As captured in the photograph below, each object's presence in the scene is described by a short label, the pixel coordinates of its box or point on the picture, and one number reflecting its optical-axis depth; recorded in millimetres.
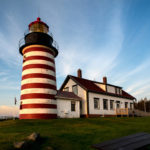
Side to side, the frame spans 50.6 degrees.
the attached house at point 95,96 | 24094
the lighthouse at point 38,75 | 17016
